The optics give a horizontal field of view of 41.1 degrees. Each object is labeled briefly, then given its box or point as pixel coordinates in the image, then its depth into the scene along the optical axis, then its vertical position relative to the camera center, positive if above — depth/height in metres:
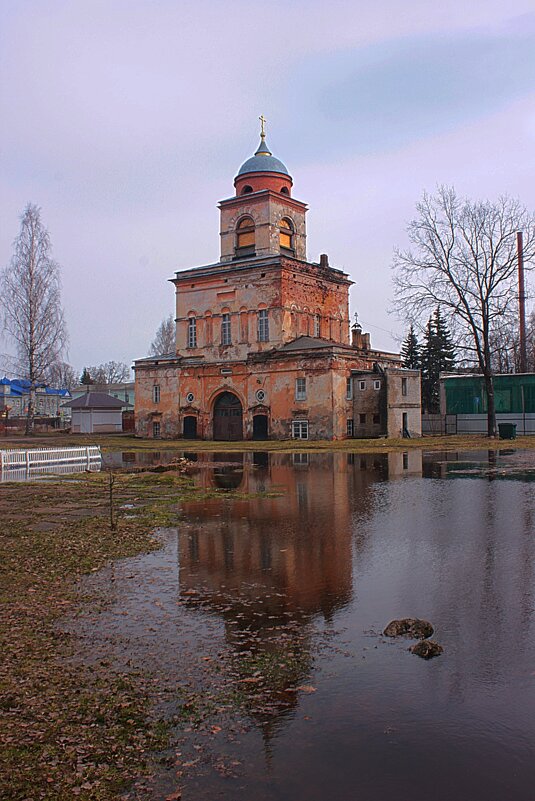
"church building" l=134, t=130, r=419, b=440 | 45.47 +5.68
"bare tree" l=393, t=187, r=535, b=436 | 43.62 +7.73
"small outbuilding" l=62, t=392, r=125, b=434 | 64.44 +1.16
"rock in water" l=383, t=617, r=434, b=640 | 7.07 -2.09
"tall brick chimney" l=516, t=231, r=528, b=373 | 56.73 +8.41
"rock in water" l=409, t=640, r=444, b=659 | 6.46 -2.10
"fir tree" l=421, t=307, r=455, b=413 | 64.19 +5.44
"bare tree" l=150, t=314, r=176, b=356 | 93.22 +11.43
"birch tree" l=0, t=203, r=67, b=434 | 53.56 +8.44
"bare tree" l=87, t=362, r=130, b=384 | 156.05 +11.80
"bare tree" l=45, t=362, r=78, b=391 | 60.76 +6.41
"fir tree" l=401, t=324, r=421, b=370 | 66.00 +6.28
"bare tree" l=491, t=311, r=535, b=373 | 44.50 +5.73
